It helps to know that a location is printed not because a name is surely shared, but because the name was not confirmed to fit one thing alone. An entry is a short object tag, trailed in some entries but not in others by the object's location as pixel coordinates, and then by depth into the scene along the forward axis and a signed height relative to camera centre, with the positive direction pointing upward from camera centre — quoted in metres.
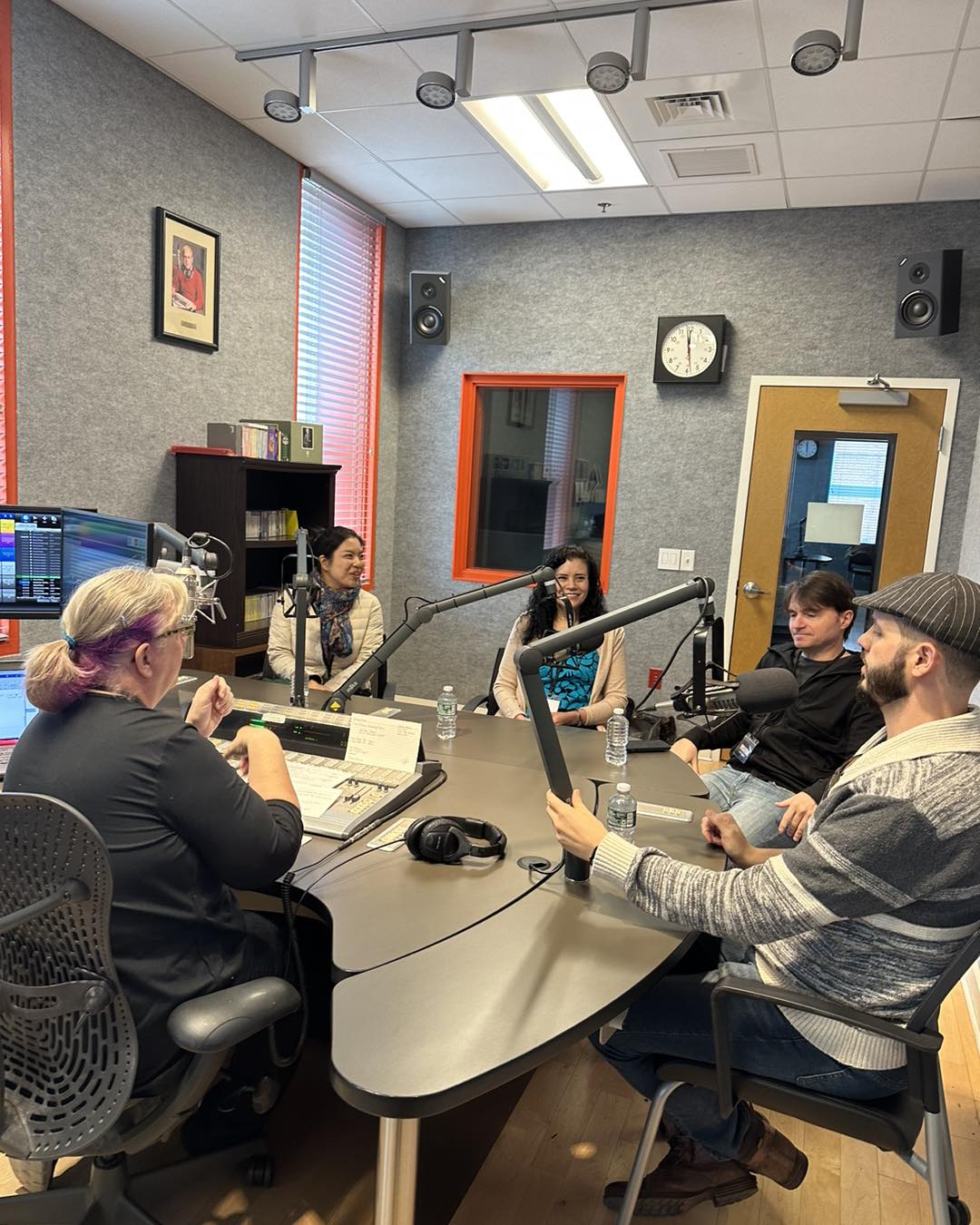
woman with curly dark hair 3.04 -0.58
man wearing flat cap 1.22 -0.58
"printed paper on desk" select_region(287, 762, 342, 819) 1.77 -0.67
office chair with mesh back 1.20 -0.81
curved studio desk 1.05 -0.69
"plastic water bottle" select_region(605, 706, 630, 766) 2.22 -0.63
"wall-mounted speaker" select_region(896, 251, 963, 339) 4.13 +1.05
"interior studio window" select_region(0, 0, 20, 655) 2.79 +0.44
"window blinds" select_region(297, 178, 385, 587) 4.61 +0.76
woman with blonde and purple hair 1.30 -0.50
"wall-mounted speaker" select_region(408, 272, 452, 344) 5.16 +1.03
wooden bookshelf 3.61 -0.24
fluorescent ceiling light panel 3.52 +1.54
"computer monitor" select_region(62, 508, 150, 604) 2.14 -0.22
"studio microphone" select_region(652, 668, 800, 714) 1.70 -0.37
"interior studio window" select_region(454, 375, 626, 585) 5.18 +0.10
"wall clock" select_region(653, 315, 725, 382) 4.71 +0.81
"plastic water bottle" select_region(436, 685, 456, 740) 2.39 -0.65
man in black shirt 2.51 -0.67
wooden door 4.47 +0.14
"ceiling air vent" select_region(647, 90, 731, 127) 3.30 +1.50
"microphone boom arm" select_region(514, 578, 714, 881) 1.38 -0.30
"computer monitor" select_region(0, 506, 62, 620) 2.20 -0.28
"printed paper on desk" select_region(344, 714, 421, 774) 1.95 -0.60
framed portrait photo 3.49 +0.75
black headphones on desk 1.56 -0.65
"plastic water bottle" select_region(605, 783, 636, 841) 1.66 -0.61
